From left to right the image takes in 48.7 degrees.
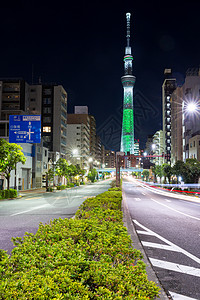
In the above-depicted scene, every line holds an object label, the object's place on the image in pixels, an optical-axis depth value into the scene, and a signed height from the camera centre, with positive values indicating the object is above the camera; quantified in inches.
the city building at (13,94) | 3117.6 +968.1
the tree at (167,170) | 2254.4 -67.9
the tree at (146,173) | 5032.0 -239.3
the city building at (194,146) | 2365.5 +193.0
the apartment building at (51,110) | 3110.2 +760.4
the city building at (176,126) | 3572.8 +661.1
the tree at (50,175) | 1888.5 -105.7
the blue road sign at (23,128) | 1007.6 +158.7
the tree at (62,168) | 2128.0 -51.4
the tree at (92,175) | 3708.2 -208.7
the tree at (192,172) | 1577.3 -60.5
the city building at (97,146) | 7522.6 +589.4
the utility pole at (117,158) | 1343.5 +32.1
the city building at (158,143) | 5540.4 +494.8
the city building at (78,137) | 4665.4 +550.1
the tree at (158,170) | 3052.4 -99.7
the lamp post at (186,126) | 2851.9 +497.2
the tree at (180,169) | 1618.6 -42.9
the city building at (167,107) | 4736.5 +1228.7
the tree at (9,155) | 1099.6 +38.5
